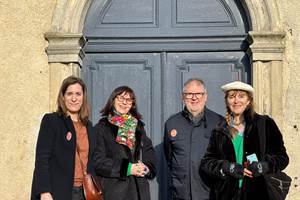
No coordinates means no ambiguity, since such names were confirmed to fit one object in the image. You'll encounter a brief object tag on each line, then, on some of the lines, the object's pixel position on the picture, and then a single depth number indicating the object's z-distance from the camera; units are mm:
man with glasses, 5164
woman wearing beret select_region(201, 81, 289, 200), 4641
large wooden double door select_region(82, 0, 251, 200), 6461
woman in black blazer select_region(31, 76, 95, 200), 4715
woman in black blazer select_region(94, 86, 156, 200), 5059
